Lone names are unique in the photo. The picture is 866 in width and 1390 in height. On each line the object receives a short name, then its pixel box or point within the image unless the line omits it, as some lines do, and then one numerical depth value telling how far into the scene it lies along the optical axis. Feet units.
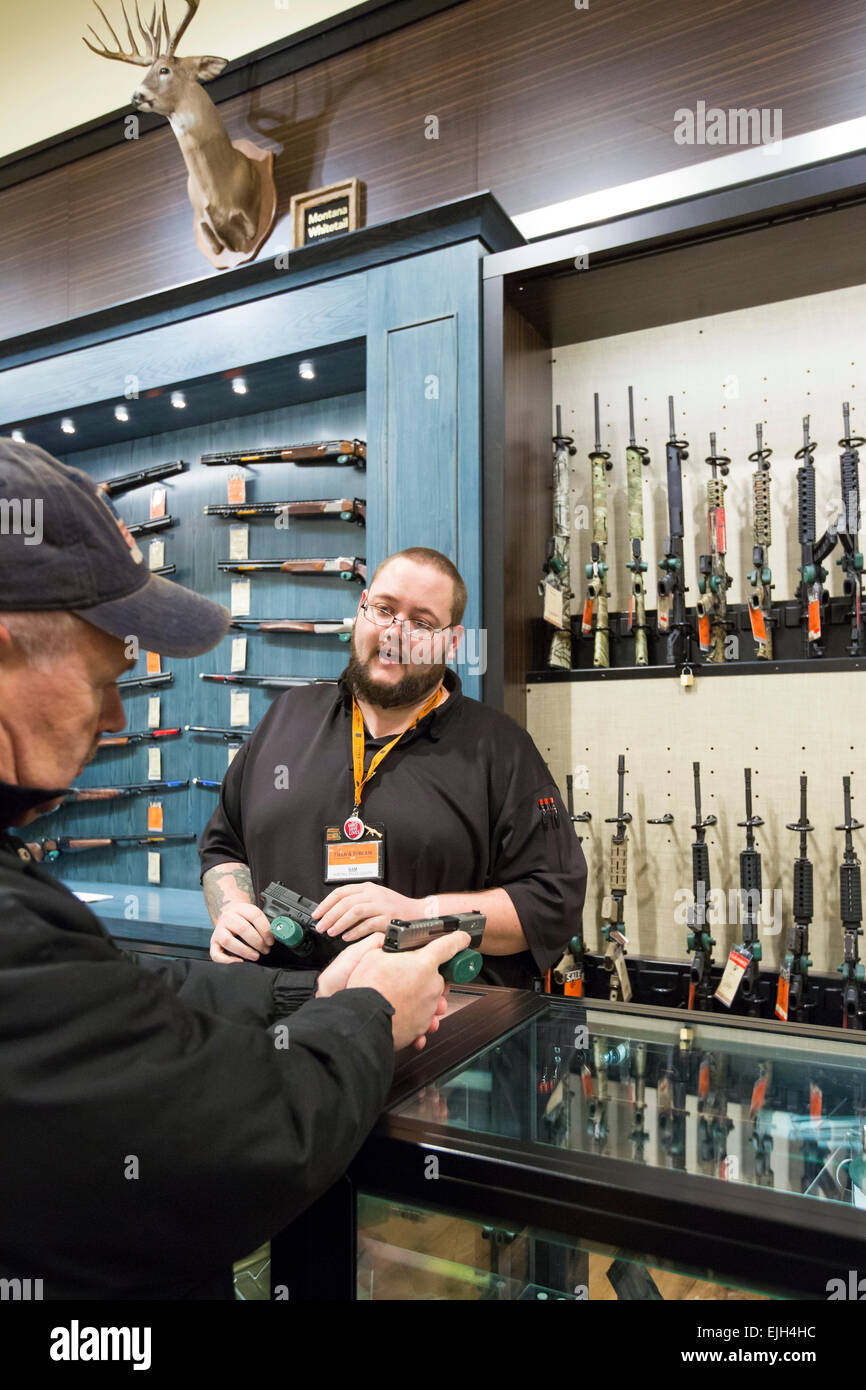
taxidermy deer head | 11.44
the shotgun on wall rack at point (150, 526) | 12.82
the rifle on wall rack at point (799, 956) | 8.18
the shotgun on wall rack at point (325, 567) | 10.69
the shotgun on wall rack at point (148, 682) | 12.76
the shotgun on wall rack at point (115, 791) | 12.76
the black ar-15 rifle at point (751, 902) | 8.45
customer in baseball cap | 2.02
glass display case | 2.45
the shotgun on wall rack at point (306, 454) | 10.74
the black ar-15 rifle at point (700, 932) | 8.57
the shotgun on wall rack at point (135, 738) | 12.71
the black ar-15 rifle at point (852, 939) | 7.96
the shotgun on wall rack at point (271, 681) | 11.50
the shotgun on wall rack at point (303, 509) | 10.62
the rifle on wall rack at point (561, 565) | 9.47
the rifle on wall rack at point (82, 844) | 12.87
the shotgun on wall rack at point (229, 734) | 12.00
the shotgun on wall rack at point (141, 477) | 12.72
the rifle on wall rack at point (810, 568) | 8.52
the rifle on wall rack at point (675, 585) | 9.11
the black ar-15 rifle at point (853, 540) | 8.35
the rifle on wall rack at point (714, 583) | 8.93
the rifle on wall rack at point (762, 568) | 8.74
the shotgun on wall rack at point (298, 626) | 10.98
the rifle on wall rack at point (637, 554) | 9.37
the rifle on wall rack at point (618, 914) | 8.99
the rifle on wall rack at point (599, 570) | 9.55
